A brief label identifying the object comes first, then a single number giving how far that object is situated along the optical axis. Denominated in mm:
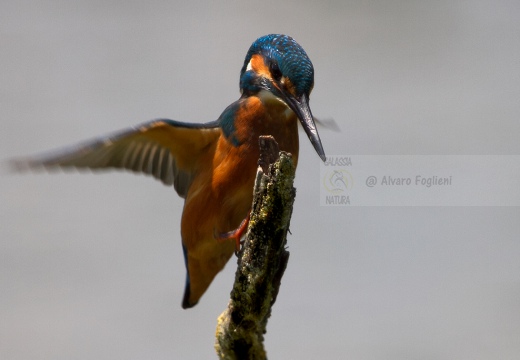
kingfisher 3322
